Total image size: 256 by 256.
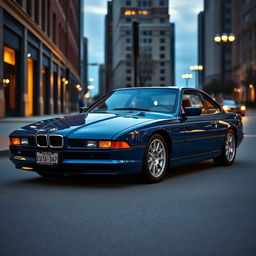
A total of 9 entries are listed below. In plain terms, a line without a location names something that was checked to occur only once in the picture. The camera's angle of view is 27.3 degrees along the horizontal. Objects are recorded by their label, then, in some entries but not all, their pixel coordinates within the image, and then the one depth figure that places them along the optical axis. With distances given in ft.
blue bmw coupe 23.32
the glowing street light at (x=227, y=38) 105.81
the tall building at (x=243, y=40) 360.28
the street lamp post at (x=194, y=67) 173.04
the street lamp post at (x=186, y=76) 209.74
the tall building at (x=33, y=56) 102.58
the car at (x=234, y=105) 135.08
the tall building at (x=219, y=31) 526.57
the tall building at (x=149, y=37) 573.33
